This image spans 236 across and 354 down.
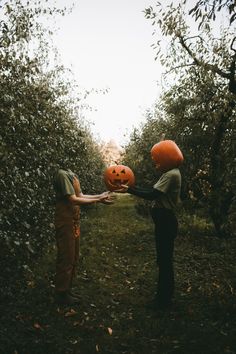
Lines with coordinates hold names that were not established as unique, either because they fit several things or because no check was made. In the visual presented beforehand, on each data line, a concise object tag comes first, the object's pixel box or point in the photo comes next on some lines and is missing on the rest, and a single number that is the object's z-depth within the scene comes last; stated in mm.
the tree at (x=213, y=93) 10195
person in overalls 5464
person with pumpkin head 5740
